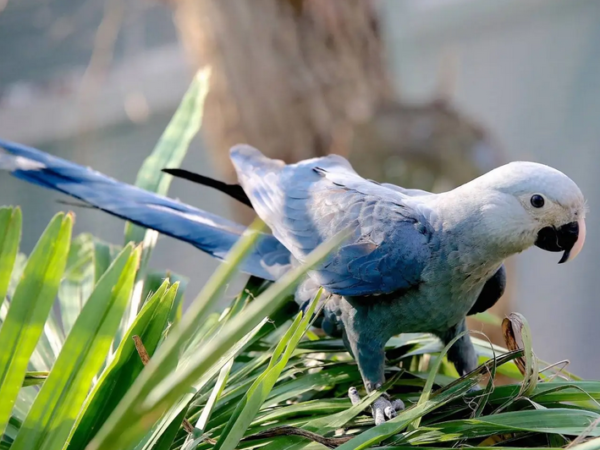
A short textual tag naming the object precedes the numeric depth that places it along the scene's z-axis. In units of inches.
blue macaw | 93.1
